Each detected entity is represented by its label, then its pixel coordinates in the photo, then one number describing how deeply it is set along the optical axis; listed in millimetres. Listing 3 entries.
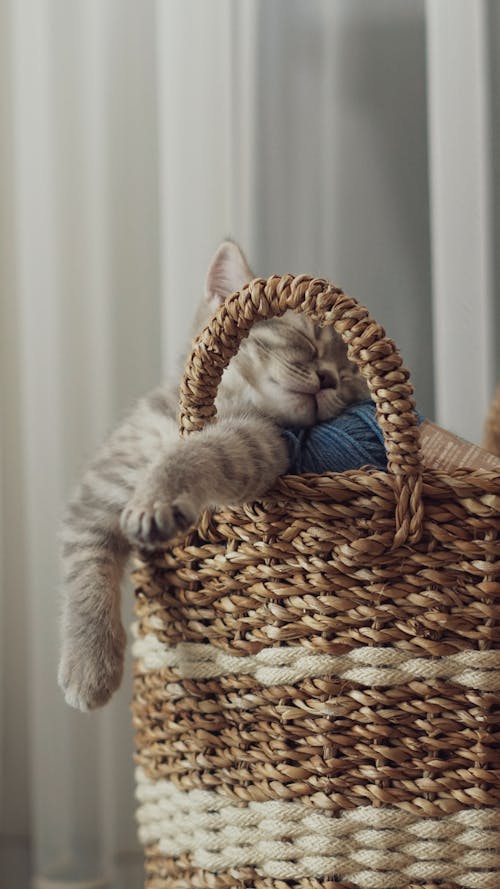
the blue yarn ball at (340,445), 1348
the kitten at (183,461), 1282
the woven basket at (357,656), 1257
